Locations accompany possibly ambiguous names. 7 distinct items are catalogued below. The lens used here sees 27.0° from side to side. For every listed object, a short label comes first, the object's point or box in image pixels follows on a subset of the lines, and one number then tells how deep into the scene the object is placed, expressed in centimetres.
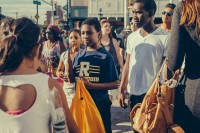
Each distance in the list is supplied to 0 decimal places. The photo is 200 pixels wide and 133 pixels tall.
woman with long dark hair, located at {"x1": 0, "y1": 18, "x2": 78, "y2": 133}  246
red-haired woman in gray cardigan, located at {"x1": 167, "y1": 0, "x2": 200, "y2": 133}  268
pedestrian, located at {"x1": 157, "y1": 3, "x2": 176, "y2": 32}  704
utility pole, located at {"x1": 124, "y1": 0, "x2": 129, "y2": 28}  3130
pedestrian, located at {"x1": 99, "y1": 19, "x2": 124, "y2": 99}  830
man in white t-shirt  481
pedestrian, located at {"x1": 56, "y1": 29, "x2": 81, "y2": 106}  589
